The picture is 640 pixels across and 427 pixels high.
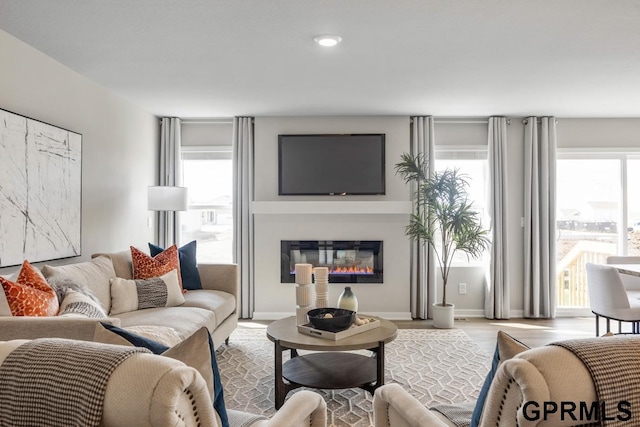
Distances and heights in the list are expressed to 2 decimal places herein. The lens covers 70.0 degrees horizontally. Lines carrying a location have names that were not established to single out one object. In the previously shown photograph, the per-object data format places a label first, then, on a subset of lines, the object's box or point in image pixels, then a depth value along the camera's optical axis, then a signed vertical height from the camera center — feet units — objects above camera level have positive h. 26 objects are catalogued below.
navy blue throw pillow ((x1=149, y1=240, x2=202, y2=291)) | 13.82 -1.51
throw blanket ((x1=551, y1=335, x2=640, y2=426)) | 3.09 -1.09
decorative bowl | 9.46 -2.17
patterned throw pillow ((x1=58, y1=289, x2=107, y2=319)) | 8.21 -1.66
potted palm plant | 16.44 -0.06
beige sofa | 6.89 -1.81
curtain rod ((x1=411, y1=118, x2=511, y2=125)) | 18.40 +3.89
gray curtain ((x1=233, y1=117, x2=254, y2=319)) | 18.12 +0.32
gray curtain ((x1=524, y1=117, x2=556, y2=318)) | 17.98 -0.13
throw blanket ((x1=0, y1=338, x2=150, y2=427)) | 2.91 -1.11
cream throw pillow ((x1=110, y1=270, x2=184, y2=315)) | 11.18 -1.94
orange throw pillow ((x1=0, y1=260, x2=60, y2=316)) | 7.62 -1.34
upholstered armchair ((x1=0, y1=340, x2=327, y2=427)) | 2.89 -1.15
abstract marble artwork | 9.59 +0.61
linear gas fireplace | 18.06 -1.62
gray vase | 10.93 -2.01
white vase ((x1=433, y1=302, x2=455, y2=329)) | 16.42 -3.58
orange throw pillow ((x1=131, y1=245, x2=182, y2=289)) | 12.60 -1.35
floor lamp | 16.25 +0.67
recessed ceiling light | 9.82 +3.88
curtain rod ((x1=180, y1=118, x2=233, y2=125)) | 18.65 +3.92
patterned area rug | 9.86 -4.02
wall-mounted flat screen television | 17.98 +2.17
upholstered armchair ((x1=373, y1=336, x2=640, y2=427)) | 3.08 -1.17
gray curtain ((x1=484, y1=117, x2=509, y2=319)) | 17.95 -0.22
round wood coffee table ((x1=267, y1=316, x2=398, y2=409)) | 9.27 -3.40
